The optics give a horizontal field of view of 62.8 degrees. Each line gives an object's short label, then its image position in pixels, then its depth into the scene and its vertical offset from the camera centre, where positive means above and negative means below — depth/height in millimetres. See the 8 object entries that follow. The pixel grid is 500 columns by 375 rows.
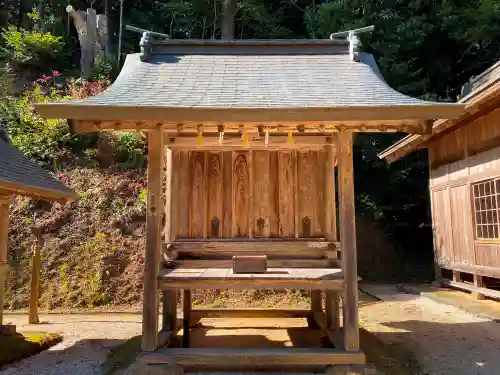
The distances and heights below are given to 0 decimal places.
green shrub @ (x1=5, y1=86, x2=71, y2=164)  13098 +3321
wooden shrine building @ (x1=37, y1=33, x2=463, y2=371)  4344 +1007
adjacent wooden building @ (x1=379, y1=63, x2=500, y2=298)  7918 +1038
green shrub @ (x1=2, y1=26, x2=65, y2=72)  17188 +7860
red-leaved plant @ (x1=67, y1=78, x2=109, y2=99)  14973 +5440
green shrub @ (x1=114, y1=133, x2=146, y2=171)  13359 +2723
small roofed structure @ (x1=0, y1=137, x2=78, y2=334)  5715 +719
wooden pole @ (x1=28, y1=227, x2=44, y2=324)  7965 -1010
